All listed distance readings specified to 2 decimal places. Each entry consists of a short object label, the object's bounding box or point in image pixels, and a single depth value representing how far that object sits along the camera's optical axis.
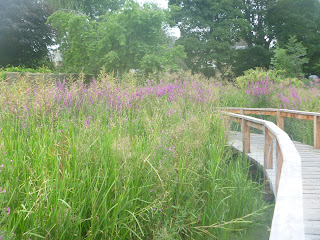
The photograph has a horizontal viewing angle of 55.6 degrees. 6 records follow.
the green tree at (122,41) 14.50
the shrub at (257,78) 11.84
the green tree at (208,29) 25.69
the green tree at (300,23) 27.12
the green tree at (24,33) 19.95
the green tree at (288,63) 18.44
